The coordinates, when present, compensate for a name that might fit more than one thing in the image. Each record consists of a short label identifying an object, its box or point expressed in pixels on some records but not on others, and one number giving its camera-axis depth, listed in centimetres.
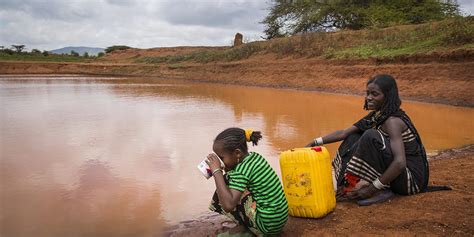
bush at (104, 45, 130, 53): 5170
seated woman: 321
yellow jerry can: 311
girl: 273
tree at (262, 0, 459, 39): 2227
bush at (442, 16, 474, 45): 1362
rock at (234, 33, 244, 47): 2935
